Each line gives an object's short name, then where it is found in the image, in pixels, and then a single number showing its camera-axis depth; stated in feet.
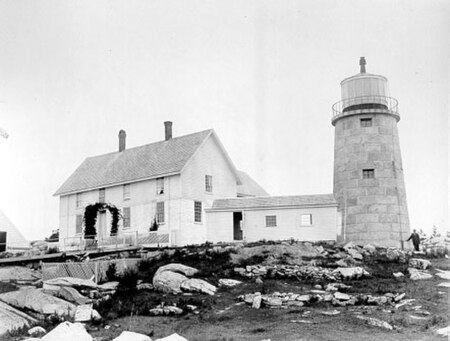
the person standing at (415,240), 91.15
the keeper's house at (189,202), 98.17
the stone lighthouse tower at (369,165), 97.25
